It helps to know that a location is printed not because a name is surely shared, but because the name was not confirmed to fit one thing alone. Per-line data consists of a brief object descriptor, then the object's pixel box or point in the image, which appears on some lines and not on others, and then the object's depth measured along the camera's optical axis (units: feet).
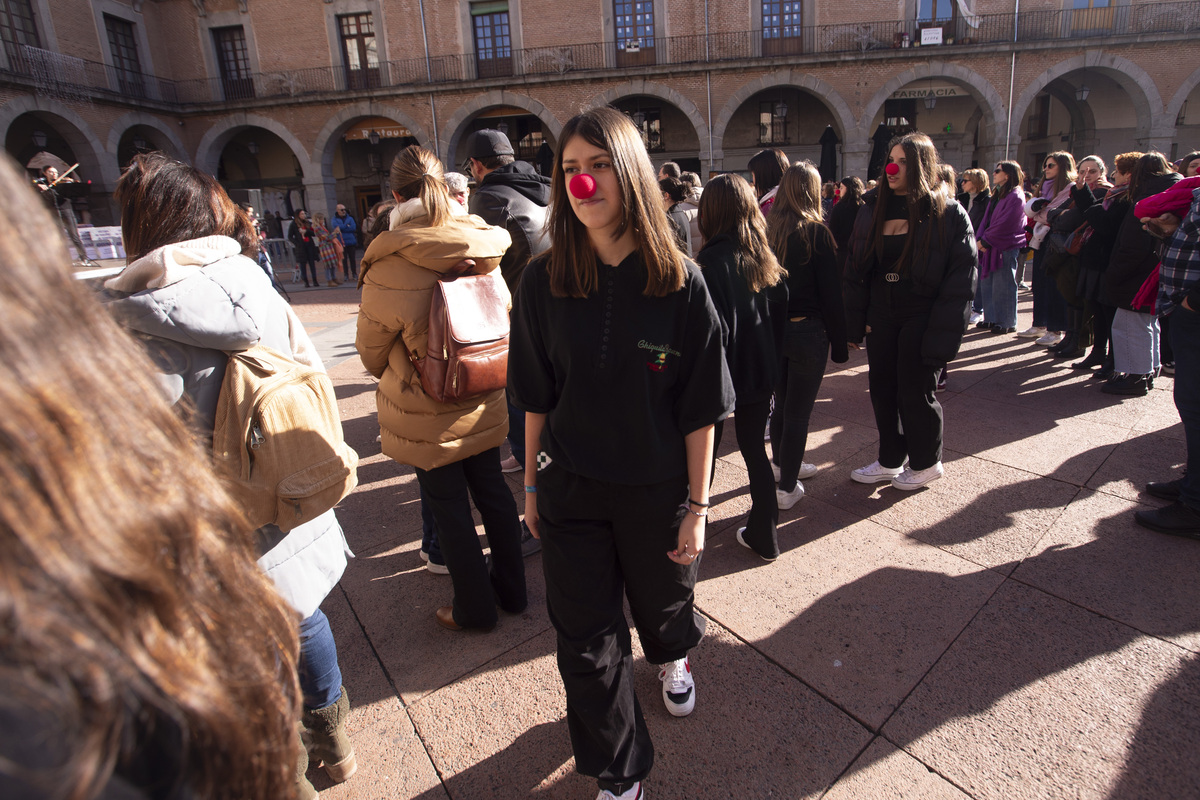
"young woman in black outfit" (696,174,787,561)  9.38
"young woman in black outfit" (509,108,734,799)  5.93
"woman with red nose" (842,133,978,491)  11.68
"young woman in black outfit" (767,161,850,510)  11.35
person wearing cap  11.75
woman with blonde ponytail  8.25
